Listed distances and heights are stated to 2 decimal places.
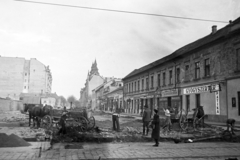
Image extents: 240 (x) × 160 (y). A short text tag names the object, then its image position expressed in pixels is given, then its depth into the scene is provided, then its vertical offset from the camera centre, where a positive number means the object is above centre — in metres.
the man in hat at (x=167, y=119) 15.25 -1.19
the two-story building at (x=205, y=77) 20.95 +2.77
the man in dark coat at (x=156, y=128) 9.94 -1.16
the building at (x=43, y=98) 48.50 +0.27
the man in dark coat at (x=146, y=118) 12.98 -0.95
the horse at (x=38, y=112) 16.80 -0.90
